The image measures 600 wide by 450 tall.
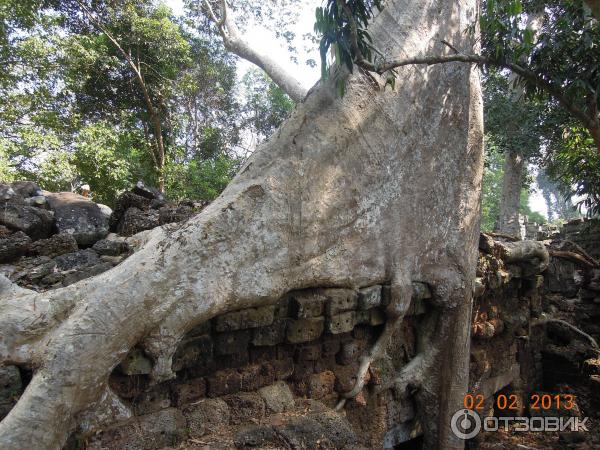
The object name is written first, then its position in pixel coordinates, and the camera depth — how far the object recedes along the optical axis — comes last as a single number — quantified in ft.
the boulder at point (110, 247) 8.71
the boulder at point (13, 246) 7.90
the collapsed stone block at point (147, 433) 5.89
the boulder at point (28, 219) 8.95
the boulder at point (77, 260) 8.03
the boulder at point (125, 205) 10.69
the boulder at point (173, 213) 10.63
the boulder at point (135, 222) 10.18
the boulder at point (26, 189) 10.98
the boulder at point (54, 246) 8.46
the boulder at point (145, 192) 12.53
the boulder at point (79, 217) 9.56
